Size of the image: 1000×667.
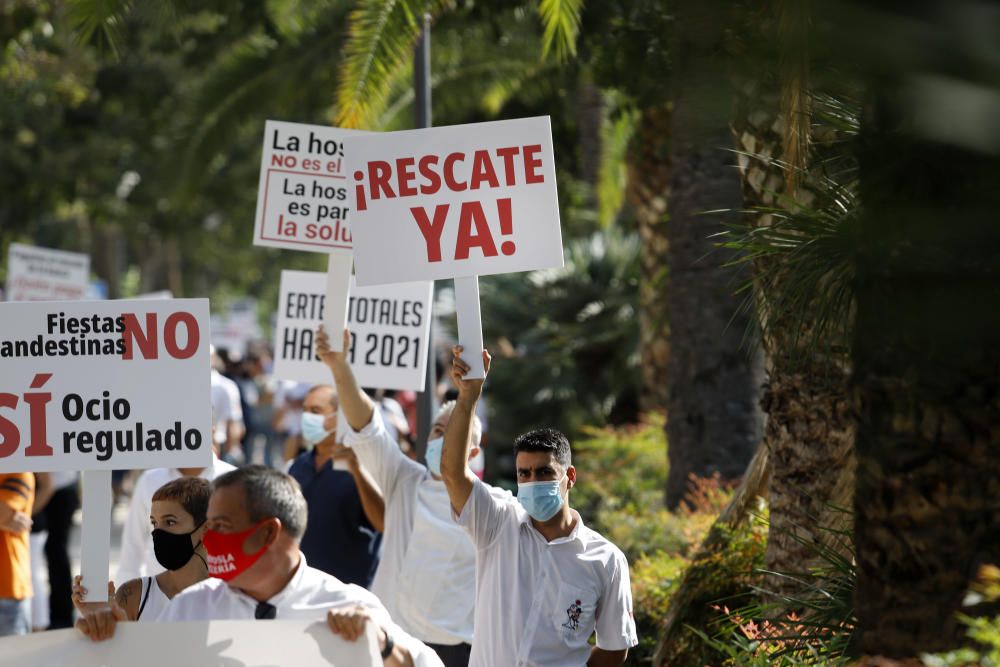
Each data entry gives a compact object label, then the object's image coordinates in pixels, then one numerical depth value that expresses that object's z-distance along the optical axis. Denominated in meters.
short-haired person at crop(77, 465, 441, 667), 8.69
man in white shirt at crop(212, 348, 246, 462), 24.97
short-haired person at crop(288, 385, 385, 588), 14.30
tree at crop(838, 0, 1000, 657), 7.04
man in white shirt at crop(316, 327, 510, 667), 12.59
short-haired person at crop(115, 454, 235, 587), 13.77
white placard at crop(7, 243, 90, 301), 30.61
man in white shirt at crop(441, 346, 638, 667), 10.05
